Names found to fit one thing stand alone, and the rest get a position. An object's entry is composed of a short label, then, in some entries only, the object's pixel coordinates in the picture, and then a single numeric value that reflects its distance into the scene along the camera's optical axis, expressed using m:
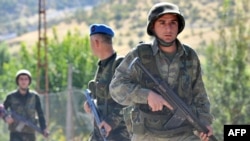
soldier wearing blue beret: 8.12
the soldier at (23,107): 12.70
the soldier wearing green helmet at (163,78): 6.25
